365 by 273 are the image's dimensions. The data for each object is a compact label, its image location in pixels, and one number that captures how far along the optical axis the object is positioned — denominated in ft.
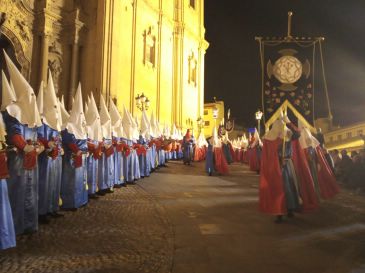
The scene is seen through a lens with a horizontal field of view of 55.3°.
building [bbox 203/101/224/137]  199.41
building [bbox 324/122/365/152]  86.07
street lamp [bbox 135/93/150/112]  65.02
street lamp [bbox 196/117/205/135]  122.52
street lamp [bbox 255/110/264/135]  78.09
